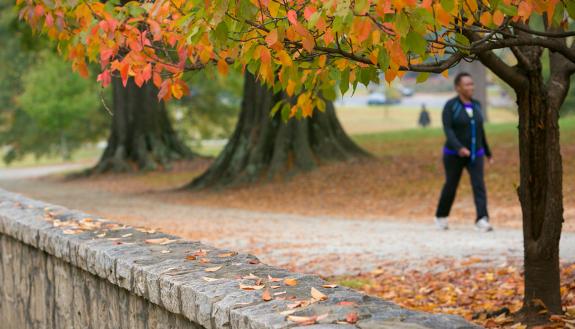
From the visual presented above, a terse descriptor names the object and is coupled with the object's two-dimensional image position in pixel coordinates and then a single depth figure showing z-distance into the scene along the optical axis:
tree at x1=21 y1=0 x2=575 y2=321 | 7.72
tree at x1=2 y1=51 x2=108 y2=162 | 81.95
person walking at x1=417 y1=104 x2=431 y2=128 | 91.43
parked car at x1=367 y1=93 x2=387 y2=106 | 163.43
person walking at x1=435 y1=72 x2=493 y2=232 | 22.81
